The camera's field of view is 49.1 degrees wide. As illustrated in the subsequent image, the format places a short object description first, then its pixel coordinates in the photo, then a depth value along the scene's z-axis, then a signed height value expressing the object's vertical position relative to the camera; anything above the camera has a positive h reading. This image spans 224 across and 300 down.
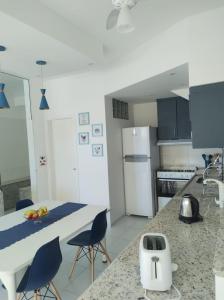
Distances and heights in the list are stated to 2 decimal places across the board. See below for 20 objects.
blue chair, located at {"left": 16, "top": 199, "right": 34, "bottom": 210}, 3.38 -0.85
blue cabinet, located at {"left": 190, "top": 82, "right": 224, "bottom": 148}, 2.37 +0.19
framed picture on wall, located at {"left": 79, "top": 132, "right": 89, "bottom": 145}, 4.70 +0.04
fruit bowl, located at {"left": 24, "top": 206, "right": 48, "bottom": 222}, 2.65 -0.79
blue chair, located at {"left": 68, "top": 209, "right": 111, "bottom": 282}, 2.69 -1.12
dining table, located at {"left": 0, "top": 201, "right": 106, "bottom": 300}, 1.81 -0.88
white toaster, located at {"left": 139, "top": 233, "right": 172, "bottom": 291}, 1.14 -0.62
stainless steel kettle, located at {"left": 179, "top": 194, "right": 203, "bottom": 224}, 1.94 -0.60
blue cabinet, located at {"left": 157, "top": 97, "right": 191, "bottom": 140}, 4.86 +0.35
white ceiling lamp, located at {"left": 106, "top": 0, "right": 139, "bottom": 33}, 1.71 +0.87
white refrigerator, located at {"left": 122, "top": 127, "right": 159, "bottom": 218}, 4.82 -0.63
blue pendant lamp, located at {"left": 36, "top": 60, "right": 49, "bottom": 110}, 3.19 +0.52
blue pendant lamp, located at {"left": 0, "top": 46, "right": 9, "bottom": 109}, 2.63 +0.48
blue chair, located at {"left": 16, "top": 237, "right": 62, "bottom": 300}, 1.92 -1.04
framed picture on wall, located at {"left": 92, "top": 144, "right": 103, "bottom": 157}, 4.56 -0.19
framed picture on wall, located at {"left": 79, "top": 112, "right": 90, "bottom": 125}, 4.66 +0.42
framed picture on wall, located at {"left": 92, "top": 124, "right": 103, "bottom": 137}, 4.54 +0.18
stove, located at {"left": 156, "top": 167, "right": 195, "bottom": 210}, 4.69 -0.86
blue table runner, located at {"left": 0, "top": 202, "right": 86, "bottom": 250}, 2.27 -0.88
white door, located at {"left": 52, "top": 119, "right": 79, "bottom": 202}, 4.99 -0.37
